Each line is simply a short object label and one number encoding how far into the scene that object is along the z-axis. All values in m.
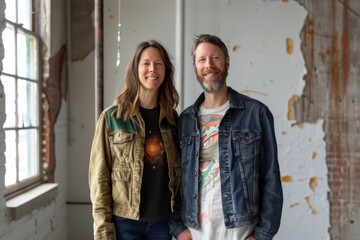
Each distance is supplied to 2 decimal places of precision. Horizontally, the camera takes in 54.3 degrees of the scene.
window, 2.38
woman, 1.57
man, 1.50
